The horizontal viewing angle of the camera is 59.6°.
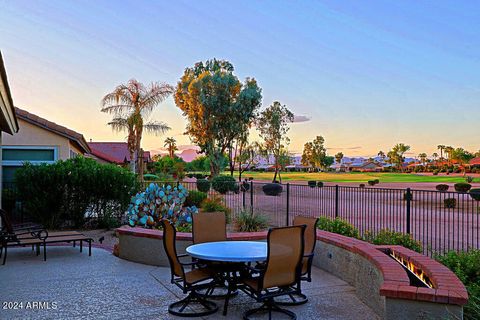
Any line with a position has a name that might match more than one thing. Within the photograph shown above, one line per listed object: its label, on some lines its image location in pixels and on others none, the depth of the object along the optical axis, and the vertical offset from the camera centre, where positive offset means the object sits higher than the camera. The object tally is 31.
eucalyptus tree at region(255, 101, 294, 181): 45.91 +4.18
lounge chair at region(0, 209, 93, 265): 8.23 -1.54
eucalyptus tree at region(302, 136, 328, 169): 101.56 +3.64
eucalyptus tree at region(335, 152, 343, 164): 169.15 +3.23
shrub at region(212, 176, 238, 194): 20.10 -1.09
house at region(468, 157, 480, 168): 103.34 +0.70
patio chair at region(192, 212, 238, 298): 6.29 -0.96
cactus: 9.45 -1.02
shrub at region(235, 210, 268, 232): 11.29 -1.58
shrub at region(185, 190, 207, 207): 17.41 -1.40
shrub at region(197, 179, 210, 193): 19.47 -1.04
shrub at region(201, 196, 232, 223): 13.89 -1.42
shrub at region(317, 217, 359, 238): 8.89 -1.35
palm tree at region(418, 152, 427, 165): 155.15 +3.03
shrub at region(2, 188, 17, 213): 13.27 -1.07
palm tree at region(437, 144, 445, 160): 135.23 +5.89
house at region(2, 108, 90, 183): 14.79 +0.78
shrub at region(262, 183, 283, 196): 17.05 -1.06
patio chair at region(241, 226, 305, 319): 4.55 -1.12
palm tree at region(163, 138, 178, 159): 108.63 +5.19
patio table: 5.00 -1.12
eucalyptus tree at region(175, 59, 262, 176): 36.28 +4.92
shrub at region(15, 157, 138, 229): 12.84 -0.83
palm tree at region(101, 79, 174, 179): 27.06 +3.74
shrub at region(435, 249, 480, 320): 5.03 -1.42
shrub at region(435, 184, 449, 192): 31.01 -1.61
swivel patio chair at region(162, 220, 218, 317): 5.05 -1.42
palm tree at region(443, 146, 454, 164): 123.50 +4.28
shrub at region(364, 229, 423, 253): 7.82 -1.41
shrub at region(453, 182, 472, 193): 29.31 -1.52
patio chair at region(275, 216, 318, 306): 5.47 -1.18
